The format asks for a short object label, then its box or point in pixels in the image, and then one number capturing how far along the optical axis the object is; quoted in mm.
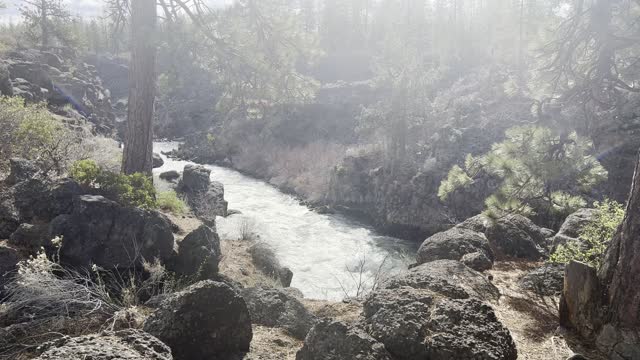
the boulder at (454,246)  7922
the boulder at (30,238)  6816
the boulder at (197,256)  8234
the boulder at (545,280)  6427
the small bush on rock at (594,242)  5719
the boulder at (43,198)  7551
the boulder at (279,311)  6070
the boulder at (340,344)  3863
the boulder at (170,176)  18655
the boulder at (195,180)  16281
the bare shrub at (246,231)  13500
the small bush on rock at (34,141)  9461
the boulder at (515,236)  8594
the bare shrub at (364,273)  14020
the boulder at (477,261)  7457
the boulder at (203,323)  4375
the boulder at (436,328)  3953
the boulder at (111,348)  3010
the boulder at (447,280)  5125
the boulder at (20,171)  8406
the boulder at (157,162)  27995
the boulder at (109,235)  6875
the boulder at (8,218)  7227
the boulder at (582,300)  4598
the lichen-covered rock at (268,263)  11301
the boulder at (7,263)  5718
